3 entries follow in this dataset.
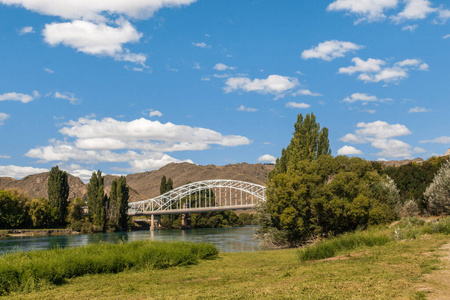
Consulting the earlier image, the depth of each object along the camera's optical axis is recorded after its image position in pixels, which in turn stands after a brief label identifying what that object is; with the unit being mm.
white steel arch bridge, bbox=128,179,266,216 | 117119
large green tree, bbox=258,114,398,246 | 27219
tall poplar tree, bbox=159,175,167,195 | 123969
